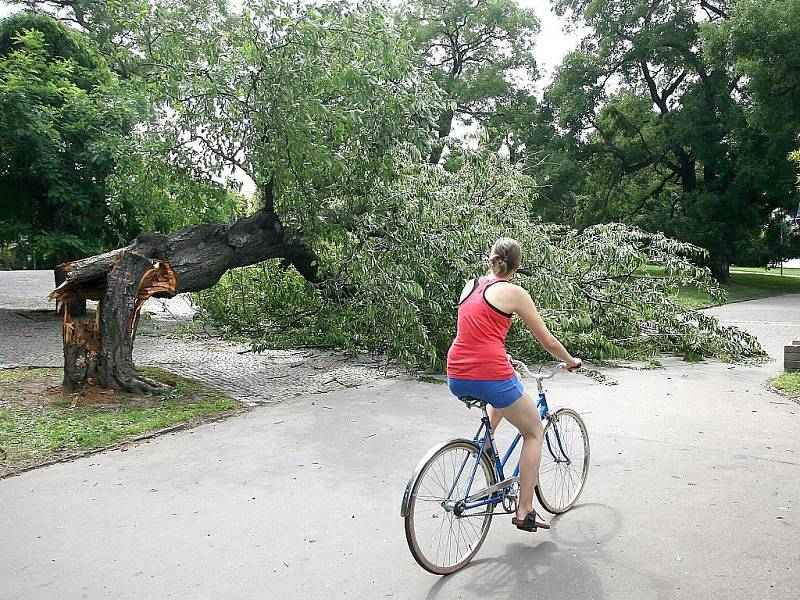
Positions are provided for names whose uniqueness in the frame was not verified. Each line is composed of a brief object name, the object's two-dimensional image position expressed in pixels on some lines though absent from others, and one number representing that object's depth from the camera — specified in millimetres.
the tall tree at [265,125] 8391
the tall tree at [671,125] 29766
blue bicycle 3791
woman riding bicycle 3971
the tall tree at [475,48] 32500
